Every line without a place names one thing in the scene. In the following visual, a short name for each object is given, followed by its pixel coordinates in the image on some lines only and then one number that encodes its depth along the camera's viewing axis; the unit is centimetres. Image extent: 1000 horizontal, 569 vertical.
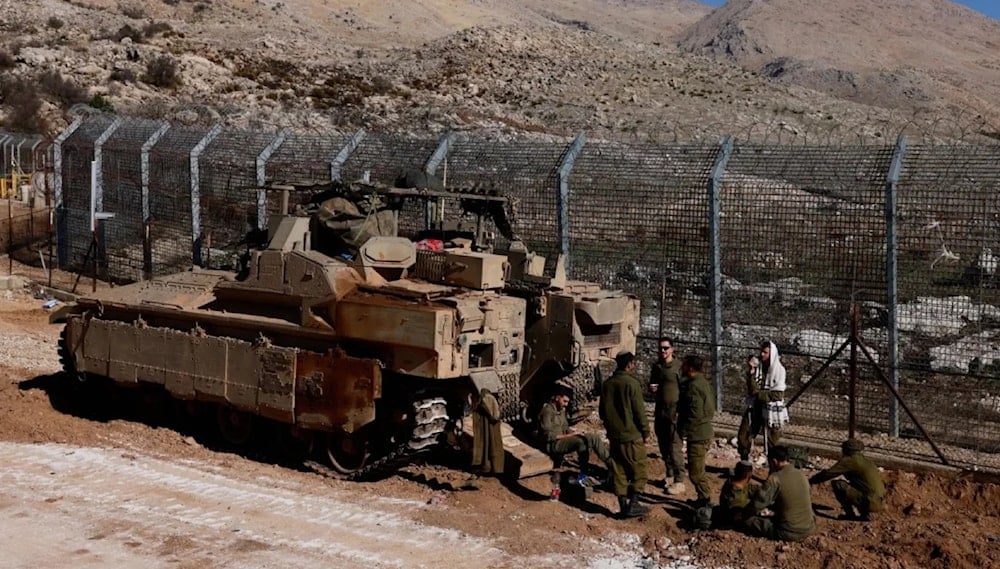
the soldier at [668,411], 1010
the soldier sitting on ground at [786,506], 855
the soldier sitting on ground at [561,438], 1012
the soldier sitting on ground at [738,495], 896
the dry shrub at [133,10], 6800
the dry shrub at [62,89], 4372
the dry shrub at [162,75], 4797
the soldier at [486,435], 976
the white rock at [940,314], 1171
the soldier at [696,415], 969
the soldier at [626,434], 936
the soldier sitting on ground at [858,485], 936
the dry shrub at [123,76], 4806
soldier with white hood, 1059
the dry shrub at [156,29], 5872
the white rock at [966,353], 1177
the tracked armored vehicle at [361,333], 988
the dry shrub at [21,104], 4047
